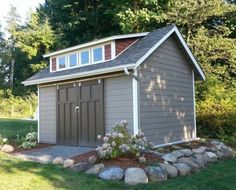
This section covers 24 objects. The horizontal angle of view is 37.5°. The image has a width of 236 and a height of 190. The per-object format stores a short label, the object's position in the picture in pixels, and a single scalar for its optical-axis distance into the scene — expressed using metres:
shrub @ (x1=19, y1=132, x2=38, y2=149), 12.94
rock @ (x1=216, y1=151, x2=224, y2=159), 11.17
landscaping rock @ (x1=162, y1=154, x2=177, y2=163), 9.34
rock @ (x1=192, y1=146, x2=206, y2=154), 10.81
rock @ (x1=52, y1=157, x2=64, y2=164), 9.49
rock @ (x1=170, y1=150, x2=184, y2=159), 9.82
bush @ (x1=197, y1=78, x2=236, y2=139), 15.32
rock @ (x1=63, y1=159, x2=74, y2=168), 9.01
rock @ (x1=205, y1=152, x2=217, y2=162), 10.63
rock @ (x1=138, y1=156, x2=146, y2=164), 8.93
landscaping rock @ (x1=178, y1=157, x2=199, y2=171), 9.23
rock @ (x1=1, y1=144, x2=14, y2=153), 11.95
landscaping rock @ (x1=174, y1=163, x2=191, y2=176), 8.71
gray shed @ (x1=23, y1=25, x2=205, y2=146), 11.20
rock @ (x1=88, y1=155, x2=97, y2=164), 9.00
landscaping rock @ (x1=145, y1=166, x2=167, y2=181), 8.08
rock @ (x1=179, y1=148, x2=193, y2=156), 10.28
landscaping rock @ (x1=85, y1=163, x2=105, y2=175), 8.36
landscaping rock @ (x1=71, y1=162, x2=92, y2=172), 8.62
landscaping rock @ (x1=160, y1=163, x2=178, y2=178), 8.47
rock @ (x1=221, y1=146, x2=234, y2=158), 11.59
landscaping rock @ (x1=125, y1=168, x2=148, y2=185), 7.79
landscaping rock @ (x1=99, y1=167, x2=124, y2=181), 7.98
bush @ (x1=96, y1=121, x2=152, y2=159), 8.96
